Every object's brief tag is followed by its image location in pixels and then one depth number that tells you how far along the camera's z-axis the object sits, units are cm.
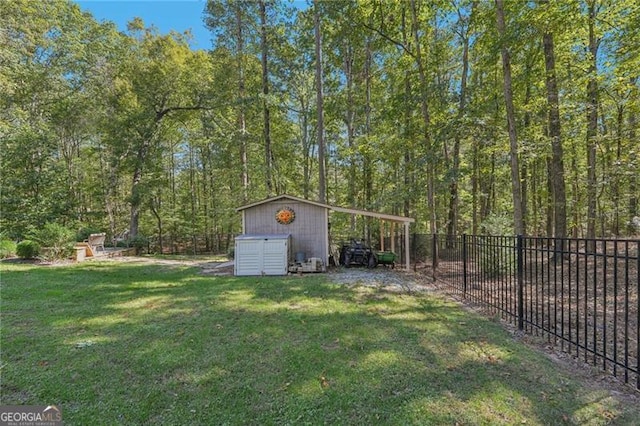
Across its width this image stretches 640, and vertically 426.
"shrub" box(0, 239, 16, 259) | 1023
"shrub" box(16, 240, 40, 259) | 988
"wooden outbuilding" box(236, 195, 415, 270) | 1016
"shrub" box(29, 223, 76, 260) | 1002
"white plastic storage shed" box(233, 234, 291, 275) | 873
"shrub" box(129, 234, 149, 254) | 1477
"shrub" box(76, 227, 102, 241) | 1305
